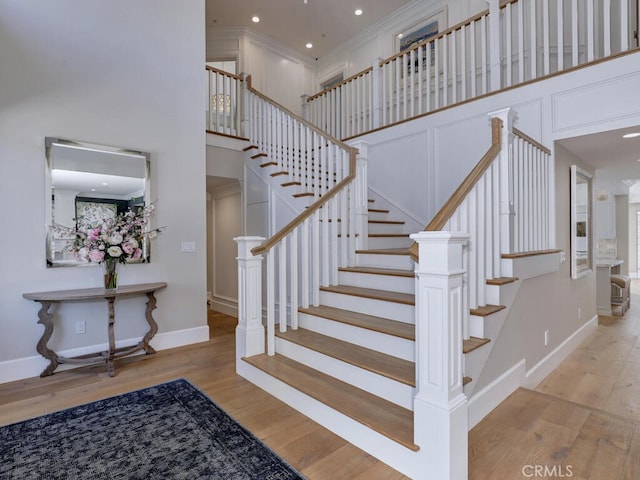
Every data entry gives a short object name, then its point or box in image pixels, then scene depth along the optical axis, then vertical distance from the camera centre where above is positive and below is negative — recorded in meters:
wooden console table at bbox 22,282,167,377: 2.77 -0.62
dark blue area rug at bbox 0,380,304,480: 1.68 -1.15
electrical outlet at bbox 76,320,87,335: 3.10 -0.79
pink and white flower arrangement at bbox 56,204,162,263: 2.99 +0.01
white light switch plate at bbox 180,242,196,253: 3.72 -0.07
